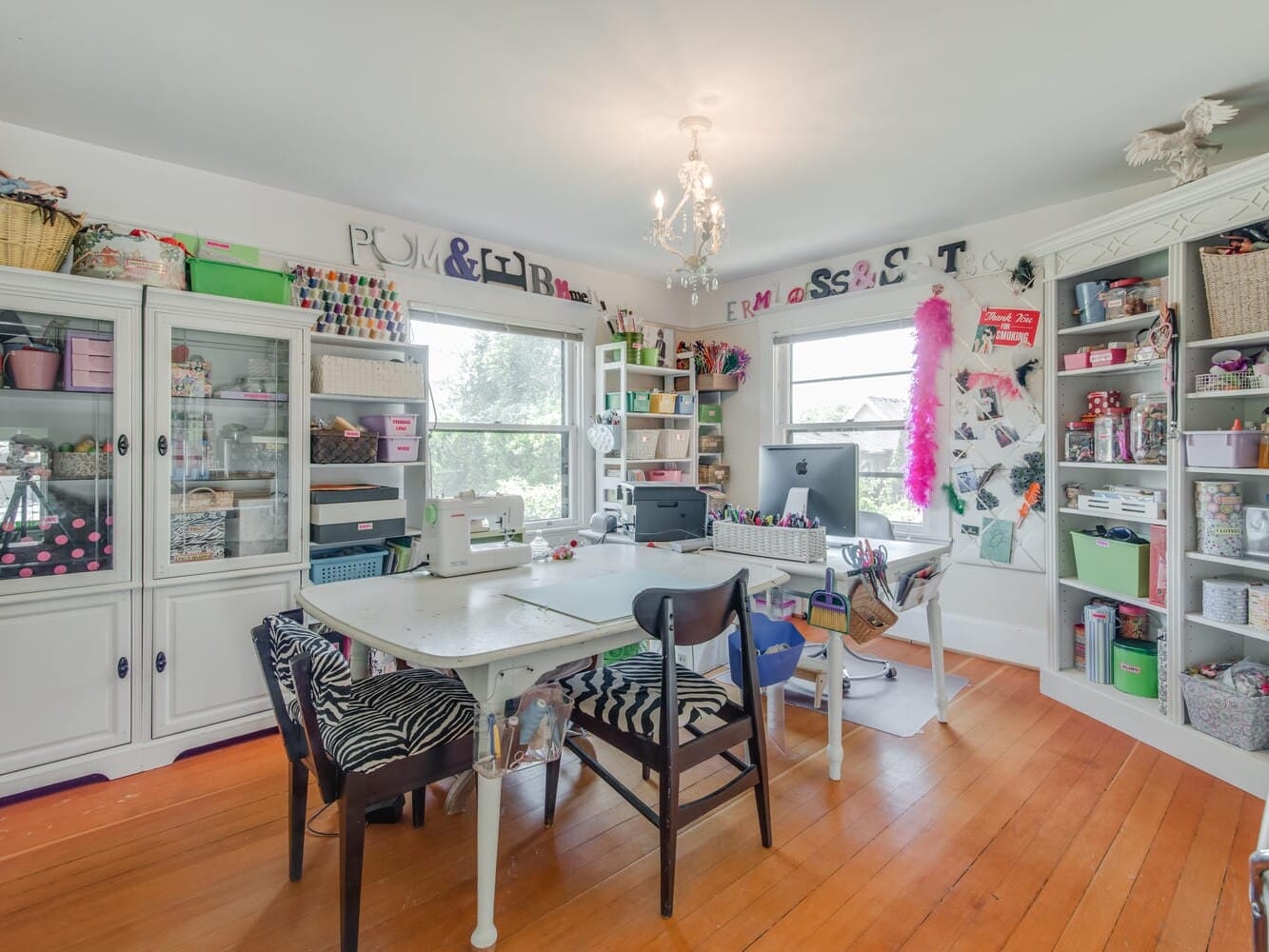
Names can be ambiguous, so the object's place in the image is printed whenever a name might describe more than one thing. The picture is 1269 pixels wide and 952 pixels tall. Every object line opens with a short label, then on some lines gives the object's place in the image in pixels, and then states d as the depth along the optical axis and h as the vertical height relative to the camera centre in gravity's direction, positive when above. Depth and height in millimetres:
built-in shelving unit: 2342 +275
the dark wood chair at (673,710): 1631 -638
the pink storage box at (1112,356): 2848 +535
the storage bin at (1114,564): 2754 -383
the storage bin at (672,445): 4578 +250
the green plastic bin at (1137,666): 2744 -818
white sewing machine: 2146 -180
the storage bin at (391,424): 3166 +283
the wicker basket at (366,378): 2969 +496
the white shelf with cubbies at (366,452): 2928 +140
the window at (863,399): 4062 +531
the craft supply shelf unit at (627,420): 4254 +438
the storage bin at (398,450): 3172 +156
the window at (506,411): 3764 +433
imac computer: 2668 -4
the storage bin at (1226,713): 2258 -851
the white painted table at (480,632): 1449 -363
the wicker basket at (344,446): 2930 +163
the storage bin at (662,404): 4434 +528
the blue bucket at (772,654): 2375 -672
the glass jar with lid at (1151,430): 2672 +197
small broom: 2299 -470
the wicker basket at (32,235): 2164 +846
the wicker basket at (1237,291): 2275 +669
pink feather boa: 3785 +424
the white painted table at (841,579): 2338 -374
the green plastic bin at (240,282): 2588 +829
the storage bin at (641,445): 4371 +243
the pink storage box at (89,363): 2309 +434
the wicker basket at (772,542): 2445 -247
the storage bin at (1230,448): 2336 +102
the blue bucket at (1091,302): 2898 +800
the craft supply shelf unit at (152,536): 2240 -209
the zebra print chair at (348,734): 1454 -616
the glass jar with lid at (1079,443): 2988 +161
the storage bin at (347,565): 2879 -377
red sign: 3479 +819
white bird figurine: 2314 +1273
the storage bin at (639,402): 4270 +522
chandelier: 2410 +1016
